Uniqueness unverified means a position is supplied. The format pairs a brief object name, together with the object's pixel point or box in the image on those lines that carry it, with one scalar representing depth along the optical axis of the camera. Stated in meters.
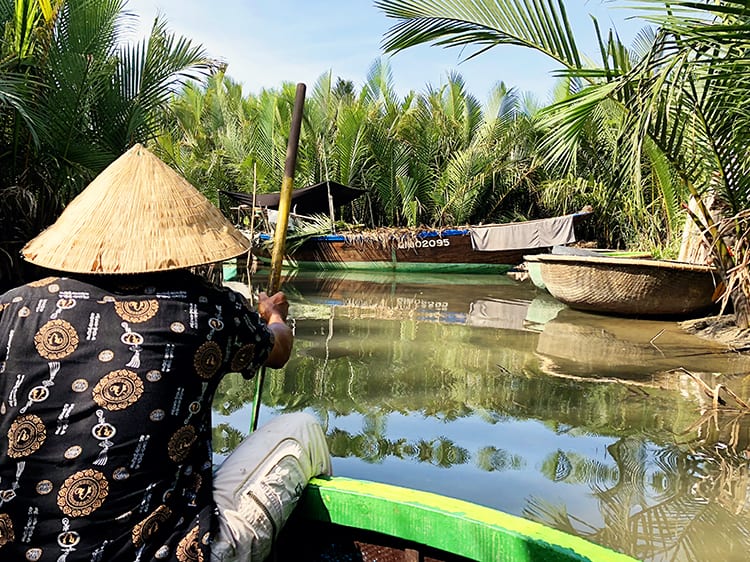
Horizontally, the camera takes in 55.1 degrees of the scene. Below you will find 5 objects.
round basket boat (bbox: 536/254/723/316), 6.27
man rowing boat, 1.26
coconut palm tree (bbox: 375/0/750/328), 3.77
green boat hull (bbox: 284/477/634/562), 1.41
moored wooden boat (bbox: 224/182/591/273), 11.99
